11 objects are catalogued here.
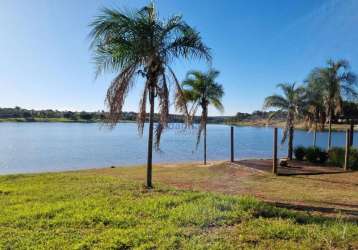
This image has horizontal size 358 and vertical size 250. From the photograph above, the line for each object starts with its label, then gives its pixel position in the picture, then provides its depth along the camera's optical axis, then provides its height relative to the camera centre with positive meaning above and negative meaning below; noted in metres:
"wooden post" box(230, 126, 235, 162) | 17.55 -1.06
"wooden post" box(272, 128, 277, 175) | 13.66 -1.28
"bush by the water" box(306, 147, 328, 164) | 18.94 -1.89
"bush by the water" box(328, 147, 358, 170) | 15.83 -1.73
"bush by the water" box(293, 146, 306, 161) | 20.12 -1.88
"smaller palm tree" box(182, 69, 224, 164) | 21.55 +1.80
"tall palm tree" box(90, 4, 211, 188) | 8.96 +1.74
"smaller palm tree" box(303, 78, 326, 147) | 20.36 +0.86
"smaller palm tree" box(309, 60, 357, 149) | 20.78 +2.36
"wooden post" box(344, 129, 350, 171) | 15.60 -1.65
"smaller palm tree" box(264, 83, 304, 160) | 20.30 +0.99
